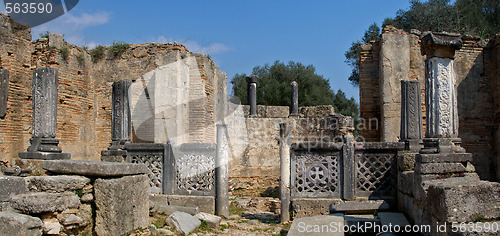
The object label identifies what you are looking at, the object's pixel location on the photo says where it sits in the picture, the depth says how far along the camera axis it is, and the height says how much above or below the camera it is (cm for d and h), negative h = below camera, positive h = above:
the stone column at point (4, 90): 1022 +123
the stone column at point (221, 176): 725 -80
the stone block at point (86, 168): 425 -37
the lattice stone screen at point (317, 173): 702 -72
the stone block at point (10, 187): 366 -51
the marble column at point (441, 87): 559 +70
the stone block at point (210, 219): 666 -150
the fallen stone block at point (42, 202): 362 -66
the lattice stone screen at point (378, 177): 691 -79
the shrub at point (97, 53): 1277 +277
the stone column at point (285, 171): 702 -69
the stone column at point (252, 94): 1524 +171
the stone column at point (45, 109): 716 +50
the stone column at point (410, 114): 718 +39
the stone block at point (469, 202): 337 -61
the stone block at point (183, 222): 612 -146
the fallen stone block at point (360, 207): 642 -125
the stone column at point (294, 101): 1546 +142
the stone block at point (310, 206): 688 -132
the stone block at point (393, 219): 536 -127
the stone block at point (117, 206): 425 -82
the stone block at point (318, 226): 505 -129
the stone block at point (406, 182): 558 -77
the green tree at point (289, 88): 2914 +367
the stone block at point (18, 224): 320 -78
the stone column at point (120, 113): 817 +48
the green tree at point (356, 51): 2251 +520
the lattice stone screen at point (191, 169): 741 -67
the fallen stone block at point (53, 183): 396 -51
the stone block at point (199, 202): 725 -130
